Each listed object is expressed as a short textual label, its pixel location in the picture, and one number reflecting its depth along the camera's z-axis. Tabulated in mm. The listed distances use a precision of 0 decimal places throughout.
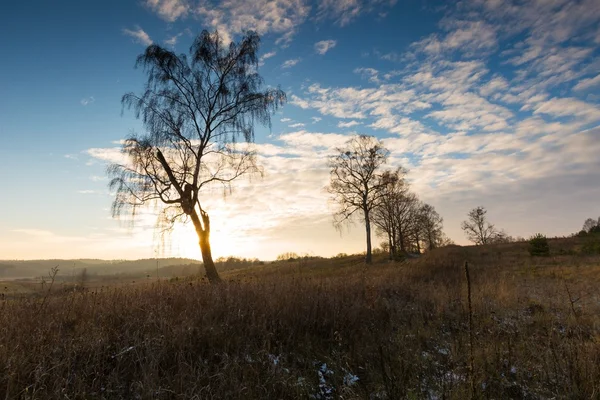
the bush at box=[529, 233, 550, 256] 25962
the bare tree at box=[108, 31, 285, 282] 14453
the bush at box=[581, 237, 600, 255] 24391
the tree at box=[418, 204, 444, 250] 45956
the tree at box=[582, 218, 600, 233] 67188
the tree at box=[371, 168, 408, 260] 31844
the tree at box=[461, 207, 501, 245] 60728
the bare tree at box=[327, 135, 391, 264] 31203
